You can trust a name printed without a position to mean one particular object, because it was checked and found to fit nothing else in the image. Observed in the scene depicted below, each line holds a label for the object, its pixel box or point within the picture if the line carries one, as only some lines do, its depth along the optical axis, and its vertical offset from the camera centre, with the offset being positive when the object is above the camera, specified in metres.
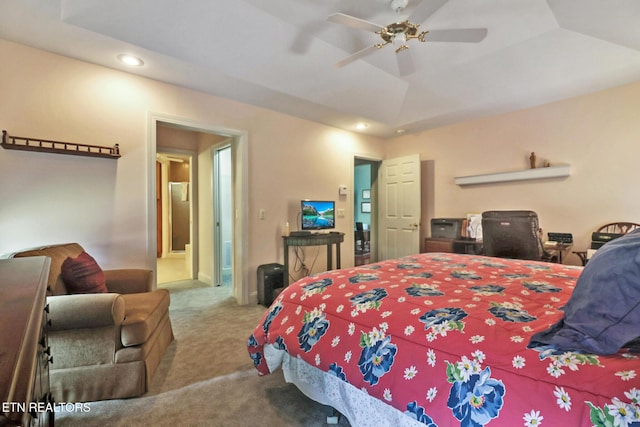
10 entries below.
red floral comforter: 0.78 -0.50
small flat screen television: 3.96 -0.06
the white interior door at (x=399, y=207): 4.77 +0.05
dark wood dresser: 0.36 -0.22
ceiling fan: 1.89 +1.31
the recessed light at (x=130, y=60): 2.50 +1.38
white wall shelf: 3.47 +0.46
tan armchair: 1.60 -0.80
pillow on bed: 0.84 -0.32
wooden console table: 3.61 -0.41
